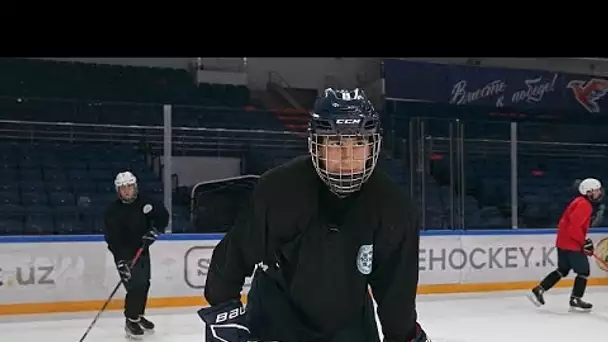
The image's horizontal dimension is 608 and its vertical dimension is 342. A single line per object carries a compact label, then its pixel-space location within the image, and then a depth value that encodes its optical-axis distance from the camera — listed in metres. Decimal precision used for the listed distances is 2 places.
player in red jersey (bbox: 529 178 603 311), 5.36
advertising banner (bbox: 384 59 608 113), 10.61
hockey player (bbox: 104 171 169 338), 4.58
